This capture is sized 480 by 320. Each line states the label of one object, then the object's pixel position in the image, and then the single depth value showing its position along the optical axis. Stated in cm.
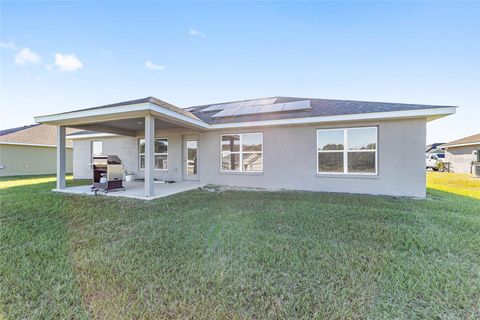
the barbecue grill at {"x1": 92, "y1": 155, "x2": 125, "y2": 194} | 726
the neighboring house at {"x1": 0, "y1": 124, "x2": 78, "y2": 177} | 1400
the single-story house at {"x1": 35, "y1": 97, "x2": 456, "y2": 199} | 659
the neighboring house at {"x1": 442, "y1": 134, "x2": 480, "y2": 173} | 1688
